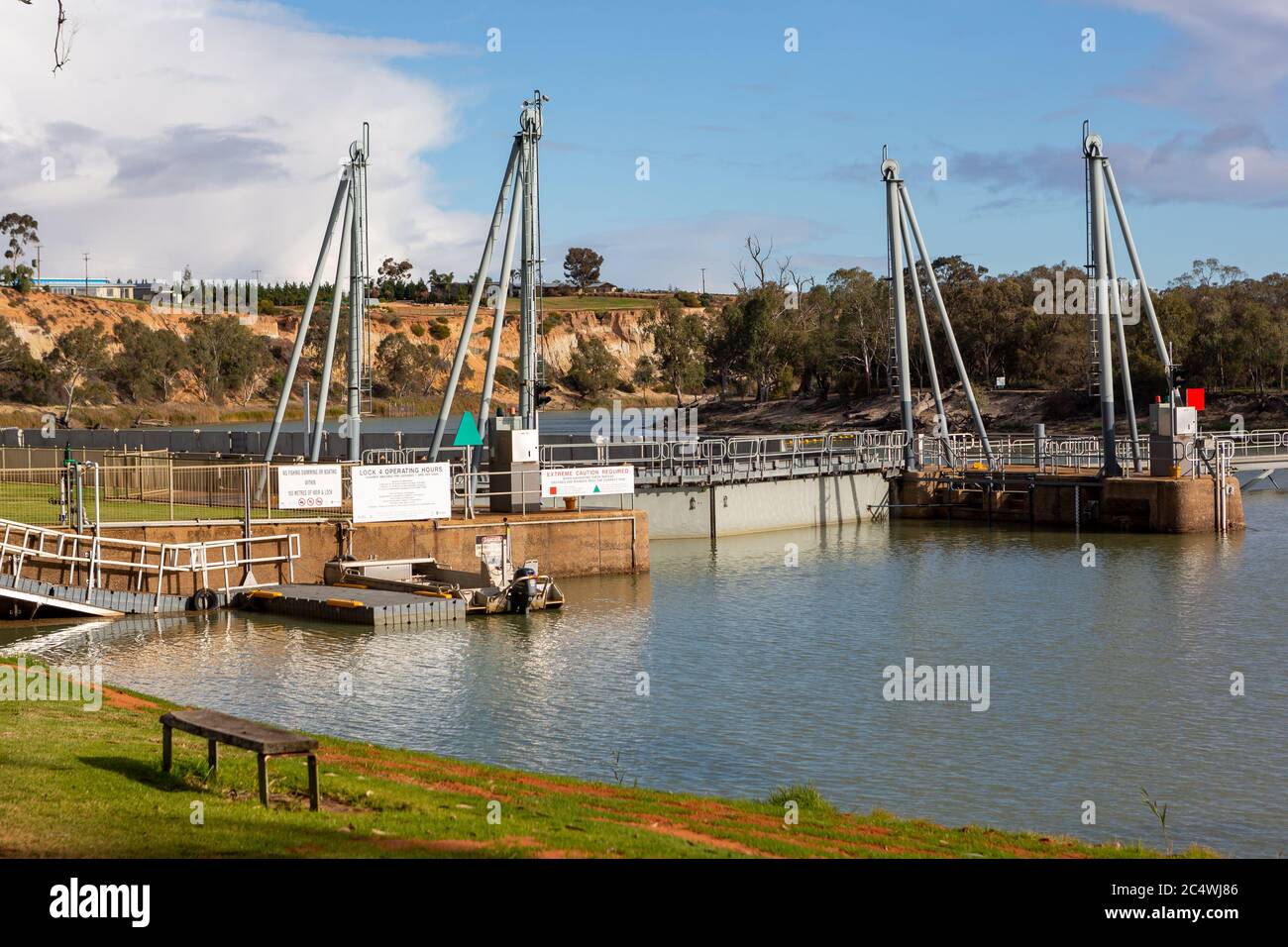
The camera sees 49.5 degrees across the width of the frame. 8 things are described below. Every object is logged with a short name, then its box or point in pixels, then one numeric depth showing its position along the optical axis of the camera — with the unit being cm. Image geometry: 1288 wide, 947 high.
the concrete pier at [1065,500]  4903
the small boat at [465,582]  3356
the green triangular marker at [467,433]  3815
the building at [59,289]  17432
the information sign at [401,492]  3631
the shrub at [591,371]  18300
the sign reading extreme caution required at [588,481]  4009
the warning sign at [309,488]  3609
